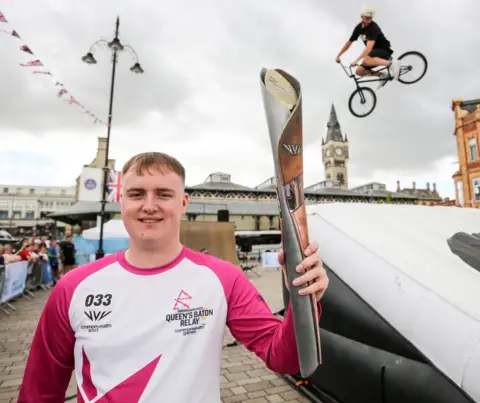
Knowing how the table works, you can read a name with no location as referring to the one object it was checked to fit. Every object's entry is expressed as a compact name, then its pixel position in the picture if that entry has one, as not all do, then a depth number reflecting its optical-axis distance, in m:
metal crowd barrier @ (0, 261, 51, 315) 7.98
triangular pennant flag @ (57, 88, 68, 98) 11.53
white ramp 2.04
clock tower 116.25
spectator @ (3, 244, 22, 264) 8.68
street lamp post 10.34
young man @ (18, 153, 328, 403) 1.38
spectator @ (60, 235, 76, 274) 12.54
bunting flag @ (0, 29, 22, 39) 8.81
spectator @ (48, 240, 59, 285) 12.95
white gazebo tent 15.00
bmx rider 6.70
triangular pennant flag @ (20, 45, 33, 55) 9.54
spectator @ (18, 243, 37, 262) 10.53
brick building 30.09
